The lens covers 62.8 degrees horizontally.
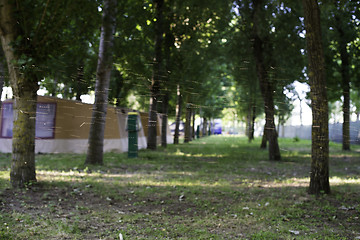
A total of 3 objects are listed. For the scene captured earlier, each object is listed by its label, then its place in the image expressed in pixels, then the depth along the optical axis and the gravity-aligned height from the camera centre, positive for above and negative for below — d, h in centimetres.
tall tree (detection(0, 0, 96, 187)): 396 +99
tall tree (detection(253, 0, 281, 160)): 855 +189
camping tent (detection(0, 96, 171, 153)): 1017 -20
